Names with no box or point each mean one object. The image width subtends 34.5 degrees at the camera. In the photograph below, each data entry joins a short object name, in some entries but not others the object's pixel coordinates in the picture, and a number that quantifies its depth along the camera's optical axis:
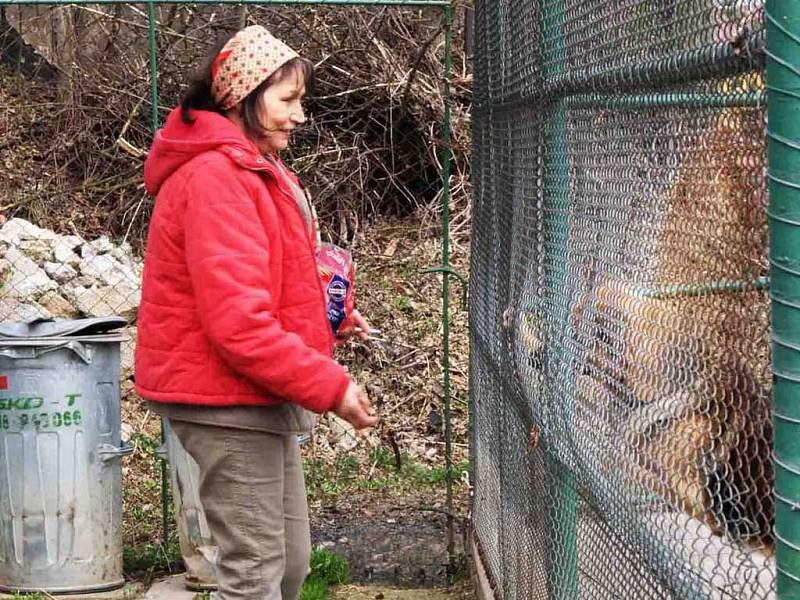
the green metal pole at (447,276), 5.68
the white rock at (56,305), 8.02
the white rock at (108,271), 8.30
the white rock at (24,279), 7.99
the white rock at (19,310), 7.58
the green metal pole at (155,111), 5.47
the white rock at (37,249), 8.51
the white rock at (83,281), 8.23
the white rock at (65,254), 8.45
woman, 3.19
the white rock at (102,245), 8.75
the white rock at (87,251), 8.64
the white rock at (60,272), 8.27
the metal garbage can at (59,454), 5.08
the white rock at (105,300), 8.05
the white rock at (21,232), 8.62
